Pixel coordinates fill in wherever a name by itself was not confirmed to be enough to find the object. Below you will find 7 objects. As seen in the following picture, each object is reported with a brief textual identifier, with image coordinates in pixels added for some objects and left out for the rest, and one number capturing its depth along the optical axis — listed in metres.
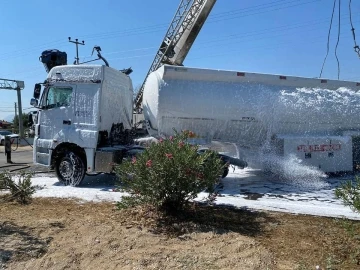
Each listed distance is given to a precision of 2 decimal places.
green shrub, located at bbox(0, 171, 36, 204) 6.70
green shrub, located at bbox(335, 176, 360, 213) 3.99
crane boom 19.12
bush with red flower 4.97
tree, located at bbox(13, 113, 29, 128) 59.00
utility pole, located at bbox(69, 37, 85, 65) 35.91
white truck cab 9.12
